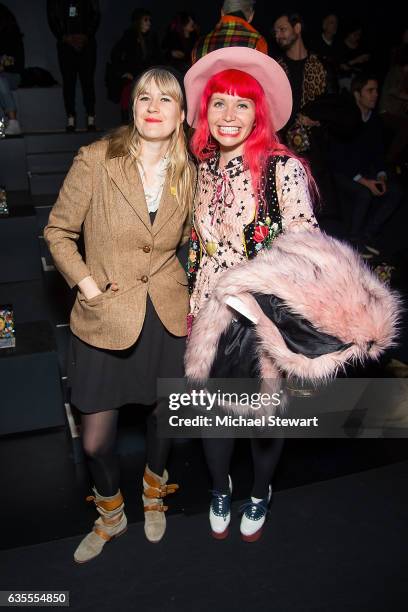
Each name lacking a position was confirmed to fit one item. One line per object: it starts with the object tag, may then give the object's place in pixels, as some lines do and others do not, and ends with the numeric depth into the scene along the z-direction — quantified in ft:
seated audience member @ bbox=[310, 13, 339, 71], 15.88
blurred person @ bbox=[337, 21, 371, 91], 20.70
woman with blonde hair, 5.50
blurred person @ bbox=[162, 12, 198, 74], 19.72
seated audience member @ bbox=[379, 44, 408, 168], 19.02
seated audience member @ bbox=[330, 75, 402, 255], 13.65
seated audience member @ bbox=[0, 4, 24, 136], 17.66
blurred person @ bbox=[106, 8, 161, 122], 18.35
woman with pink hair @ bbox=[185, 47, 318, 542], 5.59
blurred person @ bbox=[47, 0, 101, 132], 17.37
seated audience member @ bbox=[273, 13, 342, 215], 11.05
